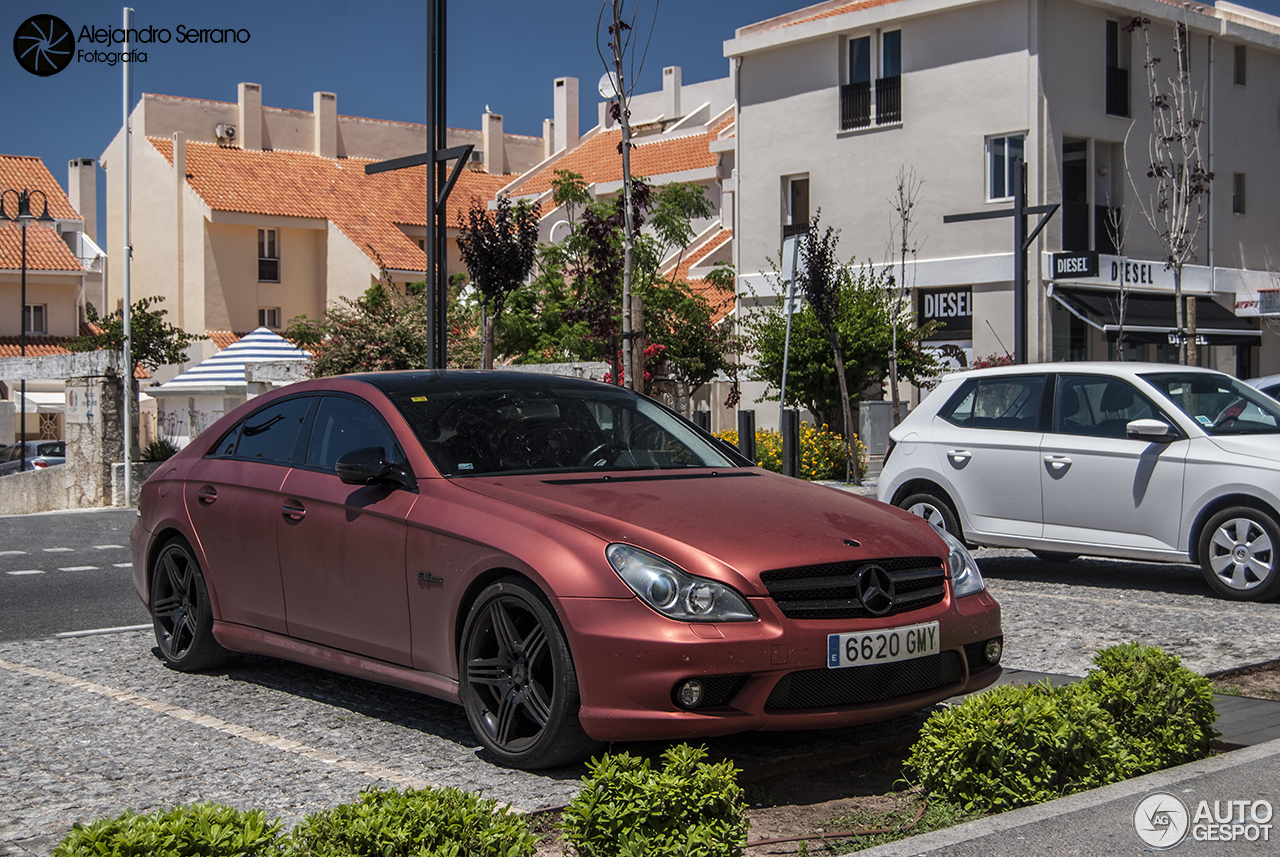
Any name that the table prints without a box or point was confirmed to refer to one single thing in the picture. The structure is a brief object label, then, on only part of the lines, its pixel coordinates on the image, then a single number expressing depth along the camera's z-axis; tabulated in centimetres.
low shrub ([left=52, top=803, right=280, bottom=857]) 312
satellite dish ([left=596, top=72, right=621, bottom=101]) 1562
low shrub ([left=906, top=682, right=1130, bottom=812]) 446
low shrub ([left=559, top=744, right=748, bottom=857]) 364
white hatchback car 918
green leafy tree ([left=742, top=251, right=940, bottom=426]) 2680
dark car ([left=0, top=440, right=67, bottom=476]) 3751
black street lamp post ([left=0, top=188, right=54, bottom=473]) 3650
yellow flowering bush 2175
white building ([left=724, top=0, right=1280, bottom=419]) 3053
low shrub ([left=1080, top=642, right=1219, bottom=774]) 486
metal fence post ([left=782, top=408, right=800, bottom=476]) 1519
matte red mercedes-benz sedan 465
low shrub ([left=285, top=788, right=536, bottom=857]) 337
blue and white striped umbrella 2900
